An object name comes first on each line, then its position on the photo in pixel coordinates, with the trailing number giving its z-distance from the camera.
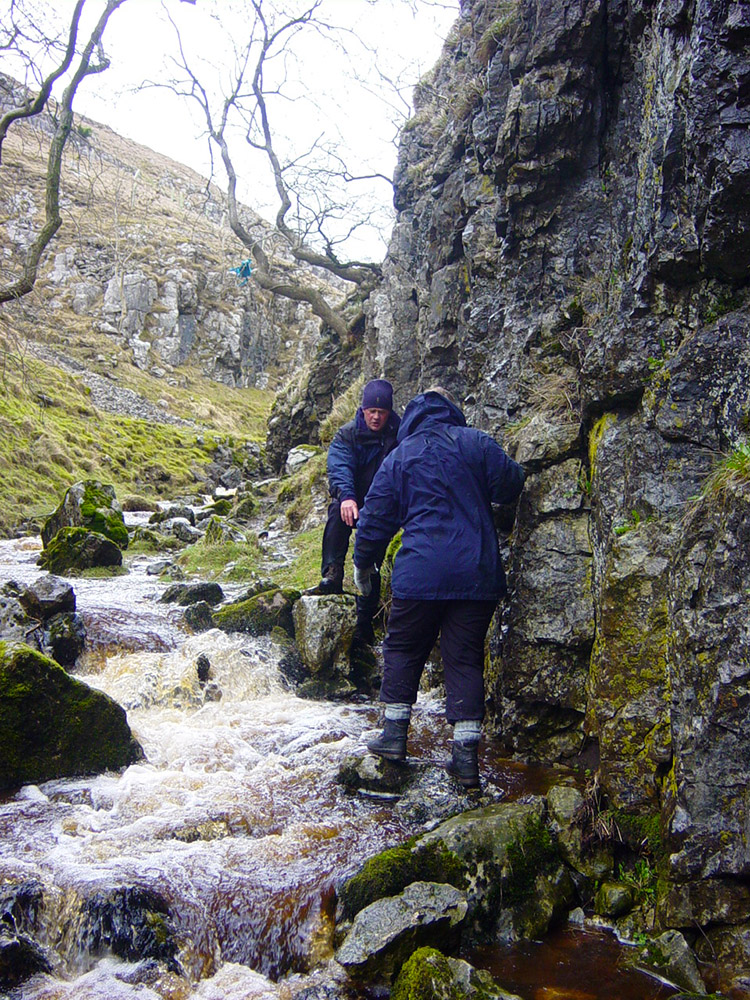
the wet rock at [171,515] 18.95
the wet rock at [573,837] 4.18
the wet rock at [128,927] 3.70
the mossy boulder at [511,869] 3.84
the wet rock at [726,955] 3.17
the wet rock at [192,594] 10.27
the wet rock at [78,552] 12.65
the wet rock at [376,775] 5.14
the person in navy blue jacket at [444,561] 5.04
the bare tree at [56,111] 11.90
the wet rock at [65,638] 8.17
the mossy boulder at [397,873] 3.87
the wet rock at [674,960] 3.25
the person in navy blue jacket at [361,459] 6.91
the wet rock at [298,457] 20.11
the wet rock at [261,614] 8.66
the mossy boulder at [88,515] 15.08
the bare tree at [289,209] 20.69
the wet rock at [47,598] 8.59
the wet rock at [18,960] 3.43
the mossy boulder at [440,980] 3.06
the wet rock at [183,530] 16.75
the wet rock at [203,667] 7.87
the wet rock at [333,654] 7.62
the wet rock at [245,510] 18.64
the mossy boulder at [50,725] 5.32
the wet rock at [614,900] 3.85
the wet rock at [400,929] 3.44
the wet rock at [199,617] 9.17
